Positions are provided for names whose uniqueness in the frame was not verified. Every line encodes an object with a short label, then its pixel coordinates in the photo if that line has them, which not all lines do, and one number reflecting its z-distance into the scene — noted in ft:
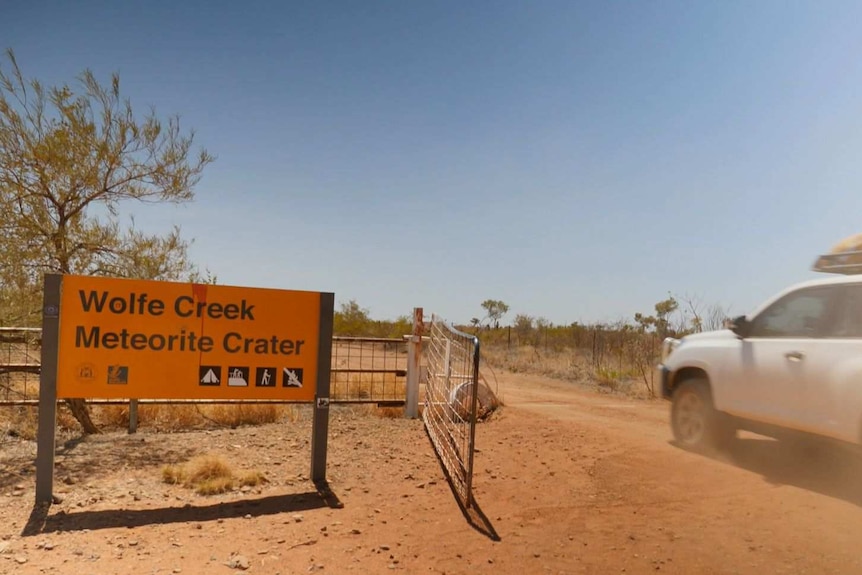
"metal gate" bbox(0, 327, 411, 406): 27.86
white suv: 16.40
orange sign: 18.93
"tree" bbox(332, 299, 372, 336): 105.67
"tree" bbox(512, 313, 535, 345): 109.32
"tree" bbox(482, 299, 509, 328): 165.37
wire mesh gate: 18.77
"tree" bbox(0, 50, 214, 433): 27.20
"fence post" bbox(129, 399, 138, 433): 28.12
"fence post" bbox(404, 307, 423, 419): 32.65
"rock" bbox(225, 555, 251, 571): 14.14
